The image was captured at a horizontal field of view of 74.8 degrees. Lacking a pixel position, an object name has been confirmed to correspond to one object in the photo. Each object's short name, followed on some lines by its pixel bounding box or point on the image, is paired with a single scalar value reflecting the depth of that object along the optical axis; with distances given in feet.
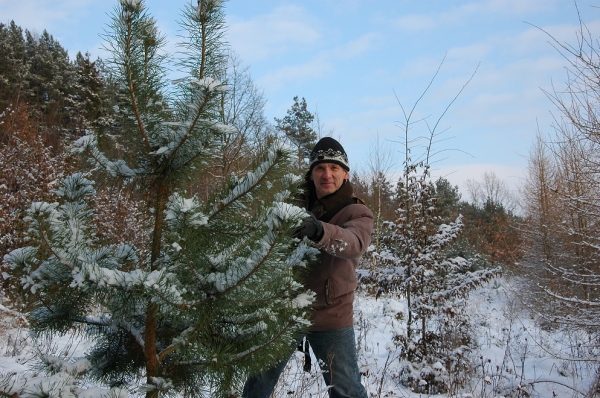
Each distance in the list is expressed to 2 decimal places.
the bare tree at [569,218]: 16.79
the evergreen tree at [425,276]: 16.93
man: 7.94
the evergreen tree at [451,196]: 86.56
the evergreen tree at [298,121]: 73.82
